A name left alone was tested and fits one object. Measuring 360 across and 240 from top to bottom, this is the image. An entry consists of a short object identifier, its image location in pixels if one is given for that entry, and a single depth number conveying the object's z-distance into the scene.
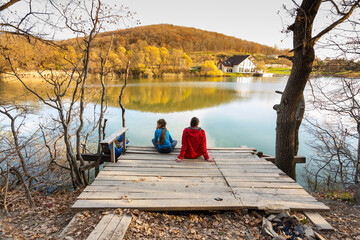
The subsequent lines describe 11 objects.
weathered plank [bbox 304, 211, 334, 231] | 2.64
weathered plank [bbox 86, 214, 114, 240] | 2.34
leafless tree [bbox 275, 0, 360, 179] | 4.05
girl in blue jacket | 4.96
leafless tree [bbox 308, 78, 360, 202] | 6.07
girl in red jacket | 4.63
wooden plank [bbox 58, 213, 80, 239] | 2.44
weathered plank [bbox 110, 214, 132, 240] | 2.35
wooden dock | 2.99
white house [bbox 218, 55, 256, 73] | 76.18
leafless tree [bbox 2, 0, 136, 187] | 4.73
